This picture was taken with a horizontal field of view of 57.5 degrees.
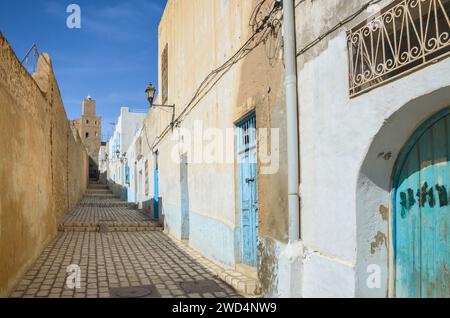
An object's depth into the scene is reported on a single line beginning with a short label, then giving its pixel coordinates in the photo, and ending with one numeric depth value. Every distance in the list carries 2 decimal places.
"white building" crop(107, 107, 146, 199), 31.00
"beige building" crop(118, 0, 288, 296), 5.00
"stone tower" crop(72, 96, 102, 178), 59.38
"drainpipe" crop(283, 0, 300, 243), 4.29
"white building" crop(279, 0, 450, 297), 2.83
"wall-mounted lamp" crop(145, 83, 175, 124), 12.23
